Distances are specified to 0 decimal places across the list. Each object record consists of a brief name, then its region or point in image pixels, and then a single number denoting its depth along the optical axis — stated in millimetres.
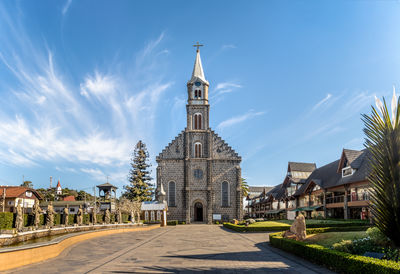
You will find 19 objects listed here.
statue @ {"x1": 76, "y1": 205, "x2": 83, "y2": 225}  28573
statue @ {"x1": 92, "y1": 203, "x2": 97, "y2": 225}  31781
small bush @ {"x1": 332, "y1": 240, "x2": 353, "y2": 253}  12759
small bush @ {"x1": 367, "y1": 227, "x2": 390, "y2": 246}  12138
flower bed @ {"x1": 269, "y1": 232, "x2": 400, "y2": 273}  9148
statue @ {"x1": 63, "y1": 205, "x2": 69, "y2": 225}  25922
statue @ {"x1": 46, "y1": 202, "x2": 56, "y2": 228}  22719
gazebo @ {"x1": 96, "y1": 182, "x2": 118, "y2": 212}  45594
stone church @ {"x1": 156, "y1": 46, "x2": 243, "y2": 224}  56031
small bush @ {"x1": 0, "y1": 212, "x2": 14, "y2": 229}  19359
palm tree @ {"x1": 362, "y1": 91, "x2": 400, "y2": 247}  11094
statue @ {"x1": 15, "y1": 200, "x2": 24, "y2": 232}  17950
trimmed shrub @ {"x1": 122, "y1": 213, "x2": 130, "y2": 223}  45025
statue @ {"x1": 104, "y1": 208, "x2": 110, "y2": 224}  35438
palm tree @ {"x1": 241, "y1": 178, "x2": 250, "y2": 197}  77312
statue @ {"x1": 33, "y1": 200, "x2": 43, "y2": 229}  20869
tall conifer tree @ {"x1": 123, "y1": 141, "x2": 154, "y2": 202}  68588
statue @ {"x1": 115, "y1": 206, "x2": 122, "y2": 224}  38594
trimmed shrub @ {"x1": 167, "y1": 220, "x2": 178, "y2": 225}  50781
